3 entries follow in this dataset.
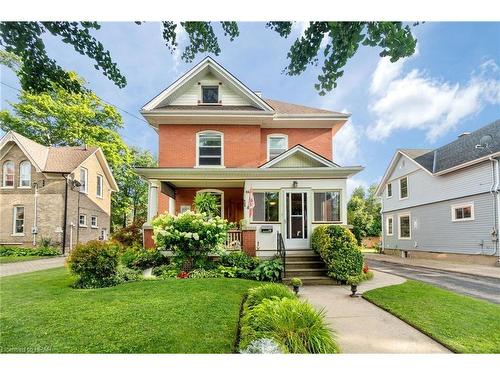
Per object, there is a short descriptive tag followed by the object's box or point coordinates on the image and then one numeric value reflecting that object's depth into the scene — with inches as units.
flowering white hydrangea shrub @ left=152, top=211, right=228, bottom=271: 254.4
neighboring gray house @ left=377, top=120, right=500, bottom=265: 397.7
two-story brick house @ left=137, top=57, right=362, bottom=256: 310.2
